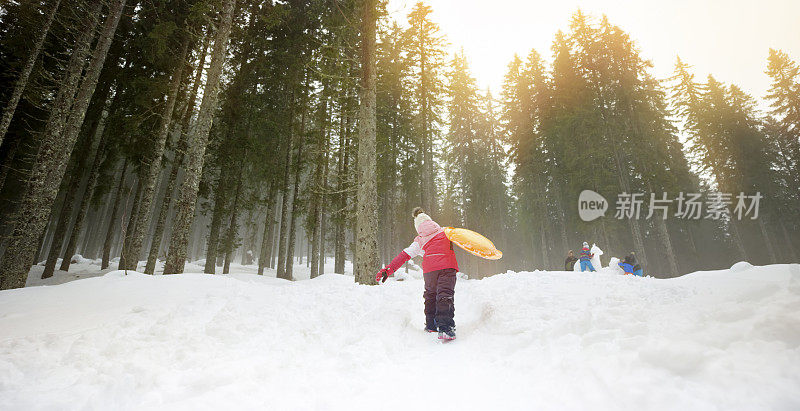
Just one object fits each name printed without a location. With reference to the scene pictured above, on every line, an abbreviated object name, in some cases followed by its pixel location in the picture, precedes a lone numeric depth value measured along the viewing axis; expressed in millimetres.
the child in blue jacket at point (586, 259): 13034
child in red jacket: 4516
